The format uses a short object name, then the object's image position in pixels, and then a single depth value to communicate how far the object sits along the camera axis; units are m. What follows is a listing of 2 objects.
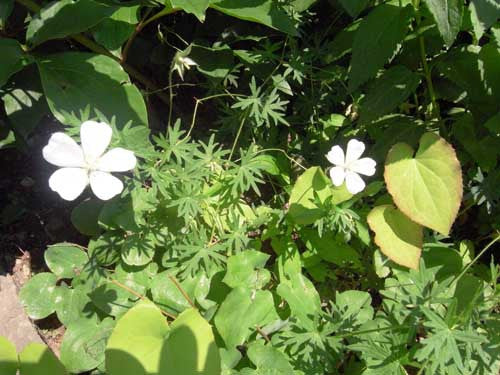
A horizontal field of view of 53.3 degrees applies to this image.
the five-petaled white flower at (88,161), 0.22
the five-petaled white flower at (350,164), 0.27
